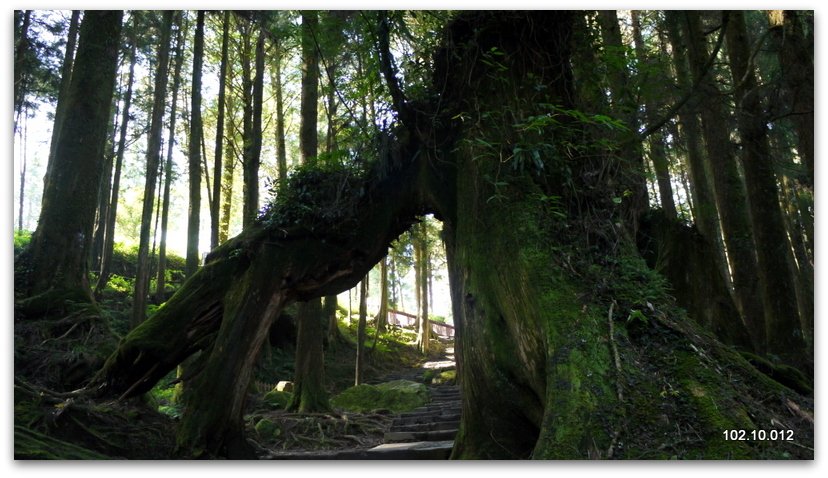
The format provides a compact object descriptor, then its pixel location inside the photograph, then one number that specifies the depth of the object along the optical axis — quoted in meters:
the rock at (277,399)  9.35
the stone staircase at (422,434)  5.59
